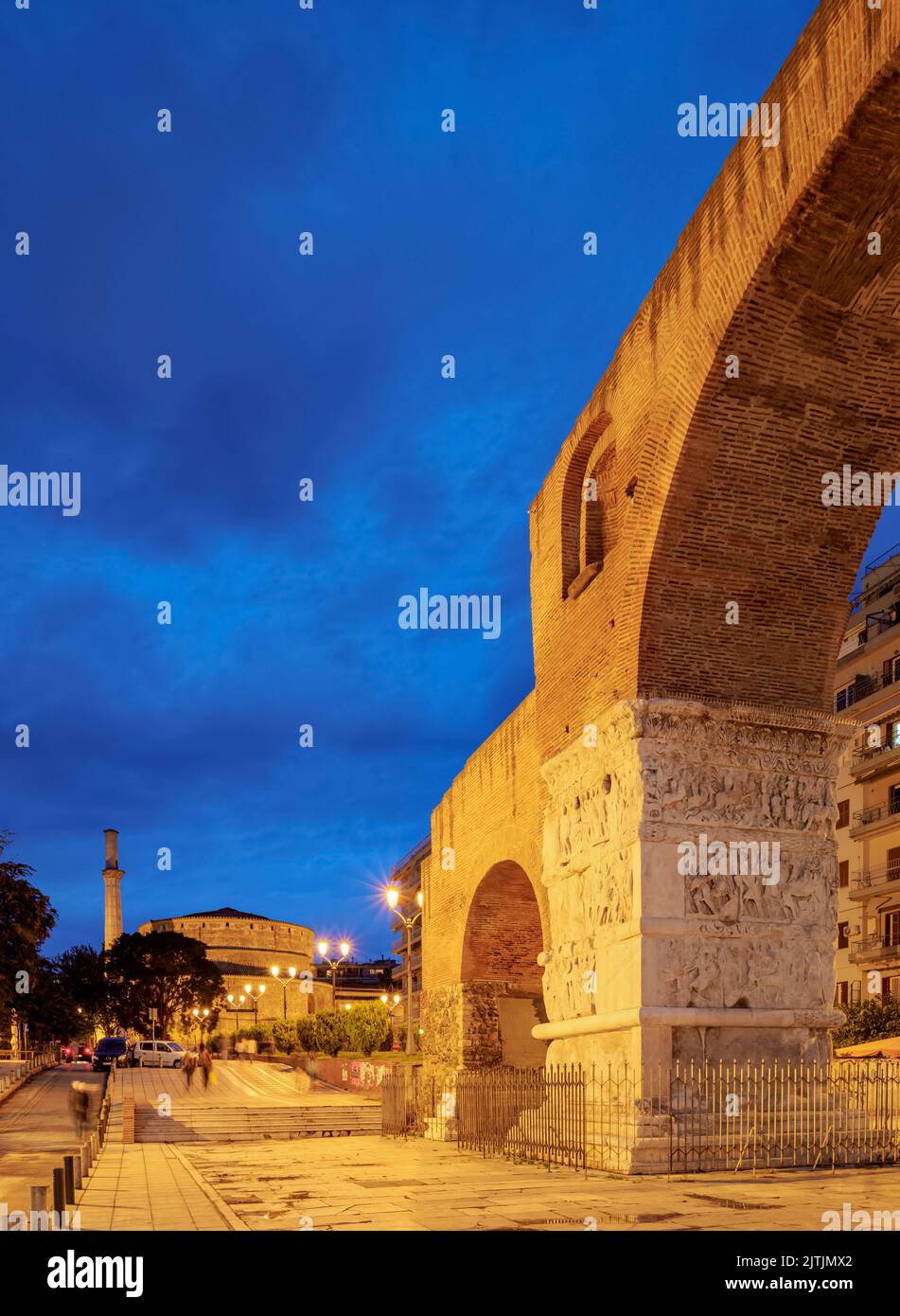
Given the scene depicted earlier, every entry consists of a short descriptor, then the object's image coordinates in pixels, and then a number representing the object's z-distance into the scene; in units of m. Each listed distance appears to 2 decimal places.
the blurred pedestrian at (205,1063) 31.83
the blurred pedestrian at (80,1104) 20.55
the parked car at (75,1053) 52.15
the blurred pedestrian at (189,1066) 30.67
